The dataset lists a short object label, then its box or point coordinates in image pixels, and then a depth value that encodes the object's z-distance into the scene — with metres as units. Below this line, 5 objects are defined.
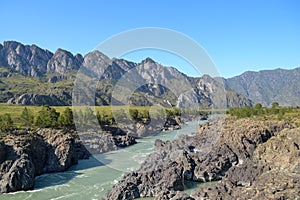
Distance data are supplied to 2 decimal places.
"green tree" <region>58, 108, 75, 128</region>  59.53
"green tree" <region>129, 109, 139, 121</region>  81.71
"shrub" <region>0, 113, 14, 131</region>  50.89
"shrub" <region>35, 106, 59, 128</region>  57.17
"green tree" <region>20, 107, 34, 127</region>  60.74
